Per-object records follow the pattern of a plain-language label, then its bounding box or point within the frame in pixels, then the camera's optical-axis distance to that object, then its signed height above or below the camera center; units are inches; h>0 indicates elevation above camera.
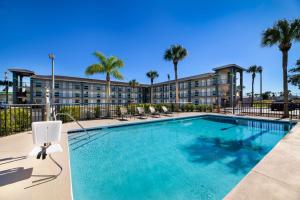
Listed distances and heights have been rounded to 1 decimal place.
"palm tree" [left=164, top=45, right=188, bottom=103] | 789.9 +262.0
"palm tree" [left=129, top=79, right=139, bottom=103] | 1537.9 +189.9
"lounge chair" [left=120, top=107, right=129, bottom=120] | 402.3 -28.1
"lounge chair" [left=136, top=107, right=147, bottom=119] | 447.4 -34.2
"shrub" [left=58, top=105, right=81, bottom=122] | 342.0 -26.9
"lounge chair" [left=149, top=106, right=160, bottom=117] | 484.1 -45.7
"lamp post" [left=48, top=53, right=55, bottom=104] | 433.4 +135.8
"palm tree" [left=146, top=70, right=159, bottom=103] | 1702.0 +304.9
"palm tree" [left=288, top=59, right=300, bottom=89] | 642.4 +109.4
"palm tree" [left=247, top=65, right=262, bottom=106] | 1389.0 +296.7
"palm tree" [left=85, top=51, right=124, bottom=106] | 514.6 +123.2
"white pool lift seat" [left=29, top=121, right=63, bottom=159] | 103.8 -28.0
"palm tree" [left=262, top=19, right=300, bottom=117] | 415.8 +191.2
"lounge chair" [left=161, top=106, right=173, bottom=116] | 519.6 -45.4
